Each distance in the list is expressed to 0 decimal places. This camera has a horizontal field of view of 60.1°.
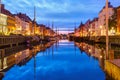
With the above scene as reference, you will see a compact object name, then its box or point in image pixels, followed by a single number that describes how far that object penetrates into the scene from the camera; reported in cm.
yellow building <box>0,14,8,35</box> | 3860
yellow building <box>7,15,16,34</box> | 4414
